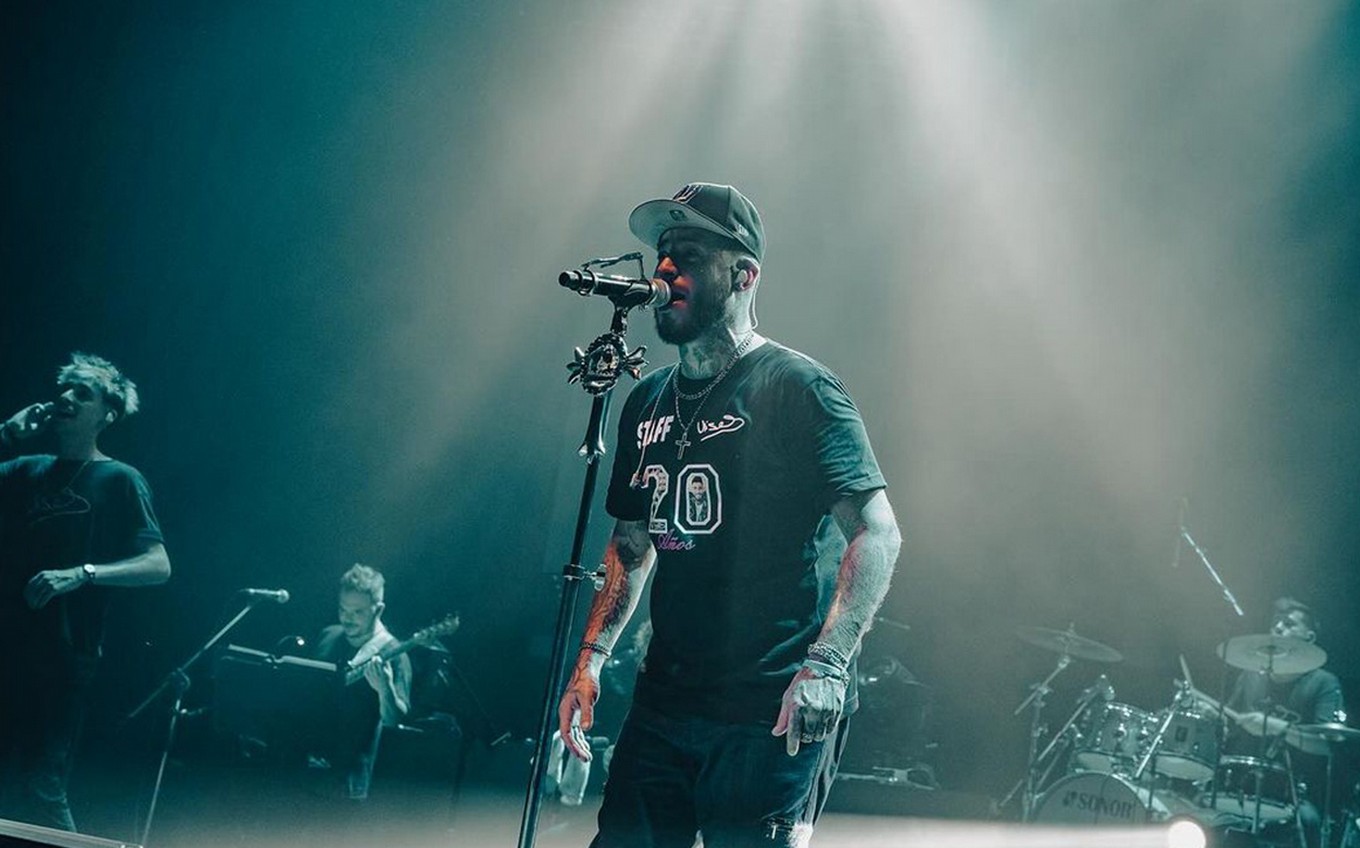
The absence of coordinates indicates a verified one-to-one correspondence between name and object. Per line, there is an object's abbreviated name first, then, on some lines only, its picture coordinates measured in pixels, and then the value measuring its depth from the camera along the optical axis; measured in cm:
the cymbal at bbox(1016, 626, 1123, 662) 682
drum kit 607
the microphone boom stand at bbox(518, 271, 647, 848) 225
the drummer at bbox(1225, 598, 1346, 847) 632
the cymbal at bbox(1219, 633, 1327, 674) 626
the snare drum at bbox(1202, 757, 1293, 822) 607
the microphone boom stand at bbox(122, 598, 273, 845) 527
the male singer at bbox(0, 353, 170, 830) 515
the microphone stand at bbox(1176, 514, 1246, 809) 602
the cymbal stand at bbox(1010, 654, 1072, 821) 679
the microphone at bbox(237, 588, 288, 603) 556
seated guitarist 565
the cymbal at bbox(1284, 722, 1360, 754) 604
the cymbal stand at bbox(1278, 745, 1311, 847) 601
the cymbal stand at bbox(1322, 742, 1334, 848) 600
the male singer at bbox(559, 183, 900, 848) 227
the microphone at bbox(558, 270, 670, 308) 229
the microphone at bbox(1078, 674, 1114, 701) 718
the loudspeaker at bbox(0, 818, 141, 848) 257
